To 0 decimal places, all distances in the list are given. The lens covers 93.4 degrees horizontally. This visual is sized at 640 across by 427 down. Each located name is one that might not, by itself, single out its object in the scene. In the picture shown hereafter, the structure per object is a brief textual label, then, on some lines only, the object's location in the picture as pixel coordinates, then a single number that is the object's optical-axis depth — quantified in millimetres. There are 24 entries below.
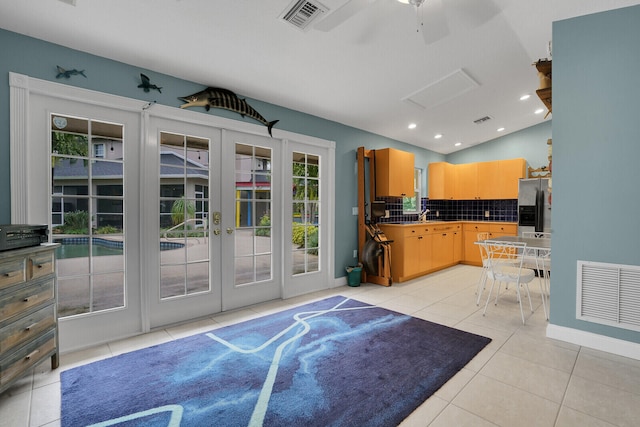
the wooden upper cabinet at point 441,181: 6527
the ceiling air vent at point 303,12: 2152
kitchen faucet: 6305
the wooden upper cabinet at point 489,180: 6035
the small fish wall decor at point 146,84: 2719
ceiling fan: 1905
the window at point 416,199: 6283
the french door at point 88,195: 2316
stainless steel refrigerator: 5215
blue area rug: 1705
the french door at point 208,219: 2863
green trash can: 4488
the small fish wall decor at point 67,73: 2342
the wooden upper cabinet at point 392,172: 4828
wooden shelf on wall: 2900
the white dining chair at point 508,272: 3068
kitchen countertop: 4870
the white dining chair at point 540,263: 3701
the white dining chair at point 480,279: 3736
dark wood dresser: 1763
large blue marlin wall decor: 3016
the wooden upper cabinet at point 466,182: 6355
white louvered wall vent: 2383
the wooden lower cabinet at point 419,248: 4730
